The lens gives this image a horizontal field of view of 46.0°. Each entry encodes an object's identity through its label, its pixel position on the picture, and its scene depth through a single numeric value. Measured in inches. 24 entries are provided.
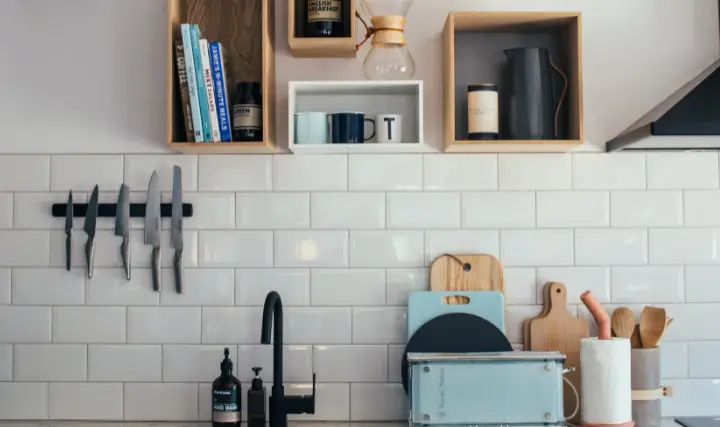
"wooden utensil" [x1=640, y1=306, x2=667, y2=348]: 86.3
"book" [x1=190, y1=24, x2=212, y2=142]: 84.1
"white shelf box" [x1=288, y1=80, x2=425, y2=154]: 85.3
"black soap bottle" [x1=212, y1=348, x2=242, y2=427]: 83.7
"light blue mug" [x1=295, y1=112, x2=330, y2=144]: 87.0
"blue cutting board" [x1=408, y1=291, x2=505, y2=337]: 88.8
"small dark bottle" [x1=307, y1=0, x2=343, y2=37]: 85.4
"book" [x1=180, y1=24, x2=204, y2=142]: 84.0
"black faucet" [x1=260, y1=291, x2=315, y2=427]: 83.7
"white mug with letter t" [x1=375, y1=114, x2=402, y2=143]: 86.7
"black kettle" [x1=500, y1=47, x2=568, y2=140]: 85.5
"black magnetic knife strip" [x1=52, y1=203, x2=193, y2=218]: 91.5
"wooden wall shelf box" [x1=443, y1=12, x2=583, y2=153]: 84.3
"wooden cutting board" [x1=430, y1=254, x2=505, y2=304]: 89.9
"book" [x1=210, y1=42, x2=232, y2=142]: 84.7
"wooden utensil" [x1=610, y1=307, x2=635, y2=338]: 86.0
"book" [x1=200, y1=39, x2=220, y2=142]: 84.4
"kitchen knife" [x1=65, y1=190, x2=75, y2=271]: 90.7
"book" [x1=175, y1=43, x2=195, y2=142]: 85.7
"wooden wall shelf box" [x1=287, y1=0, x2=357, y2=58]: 84.4
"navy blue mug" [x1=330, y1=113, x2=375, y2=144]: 86.0
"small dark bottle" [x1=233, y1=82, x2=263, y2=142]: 85.5
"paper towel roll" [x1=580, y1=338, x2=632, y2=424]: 78.9
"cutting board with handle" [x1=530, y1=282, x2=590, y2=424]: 88.9
